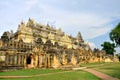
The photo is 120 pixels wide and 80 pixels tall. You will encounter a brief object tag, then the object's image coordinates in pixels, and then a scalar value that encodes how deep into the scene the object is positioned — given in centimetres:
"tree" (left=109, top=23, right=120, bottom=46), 2519
